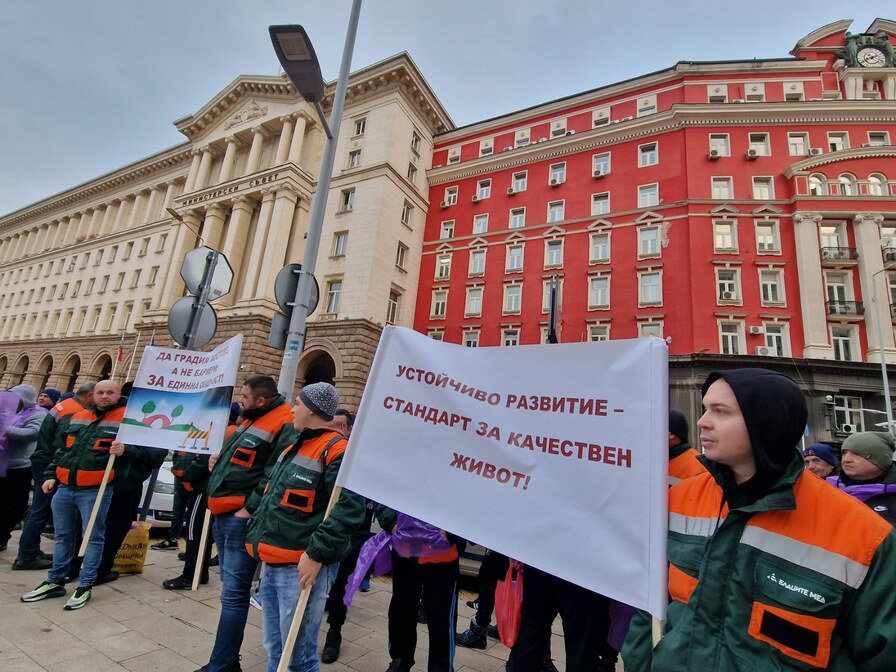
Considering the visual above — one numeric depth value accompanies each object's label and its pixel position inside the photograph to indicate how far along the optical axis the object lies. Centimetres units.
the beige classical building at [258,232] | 2316
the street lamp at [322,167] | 530
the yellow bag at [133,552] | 509
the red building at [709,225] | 1912
